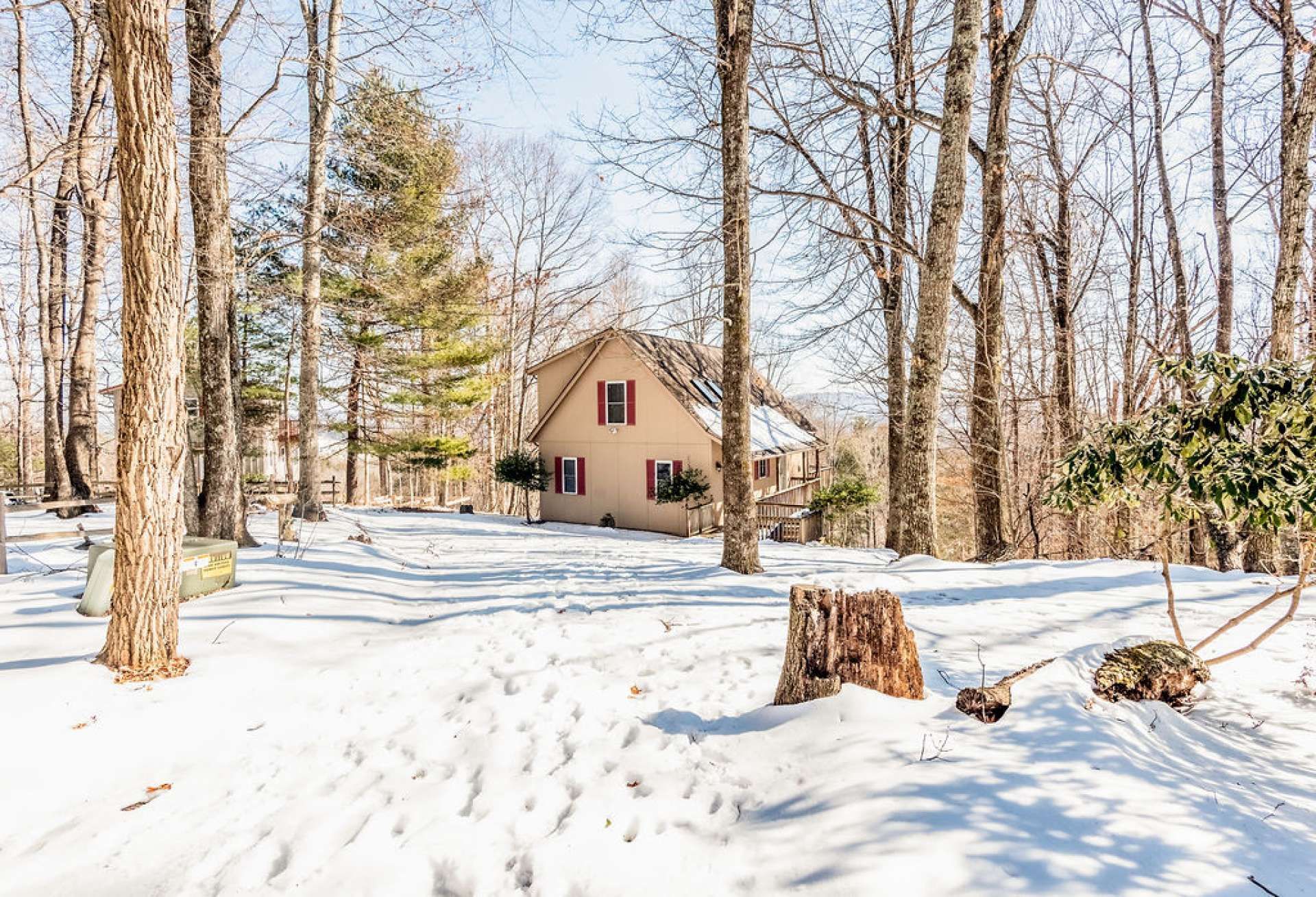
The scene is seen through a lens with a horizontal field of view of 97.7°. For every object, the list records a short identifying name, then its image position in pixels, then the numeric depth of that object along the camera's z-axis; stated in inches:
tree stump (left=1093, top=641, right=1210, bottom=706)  123.7
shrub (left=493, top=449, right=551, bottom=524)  674.8
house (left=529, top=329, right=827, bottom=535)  612.4
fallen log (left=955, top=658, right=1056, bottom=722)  106.6
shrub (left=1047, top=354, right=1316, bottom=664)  118.2
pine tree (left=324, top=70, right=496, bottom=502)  624.7
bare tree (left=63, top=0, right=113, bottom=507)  383.6
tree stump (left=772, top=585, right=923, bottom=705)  119.3
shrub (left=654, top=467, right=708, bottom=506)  589.6
